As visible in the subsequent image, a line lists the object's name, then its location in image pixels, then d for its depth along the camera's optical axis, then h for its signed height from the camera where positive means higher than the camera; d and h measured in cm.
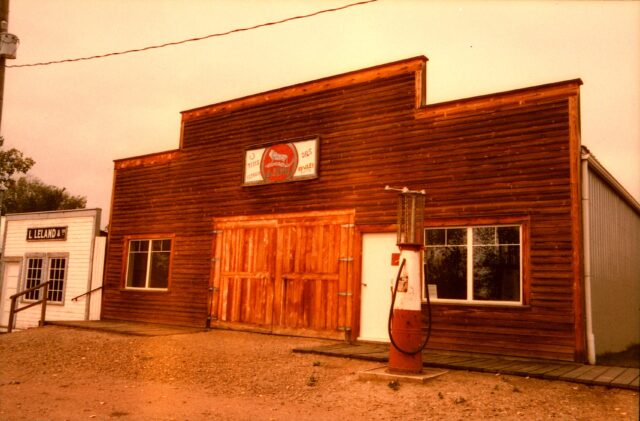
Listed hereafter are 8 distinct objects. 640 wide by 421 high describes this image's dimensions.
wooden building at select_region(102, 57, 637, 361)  1036 +142
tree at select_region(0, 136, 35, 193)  3825 +668
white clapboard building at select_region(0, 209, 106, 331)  1869 +12
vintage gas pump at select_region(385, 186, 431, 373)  845 -31
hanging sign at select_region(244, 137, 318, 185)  1385 +280
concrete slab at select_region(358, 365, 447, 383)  815 -134
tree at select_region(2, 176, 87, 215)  5138 +616
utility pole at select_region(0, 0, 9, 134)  914 +395
